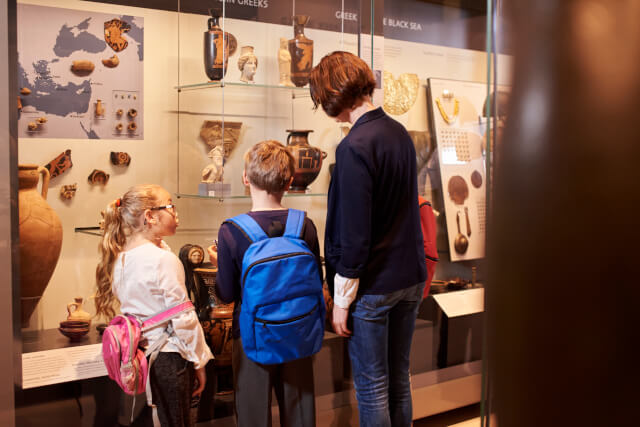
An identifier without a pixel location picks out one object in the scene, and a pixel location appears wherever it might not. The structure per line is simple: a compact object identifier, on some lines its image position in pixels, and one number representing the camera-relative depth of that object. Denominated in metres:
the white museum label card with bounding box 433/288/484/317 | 3.59
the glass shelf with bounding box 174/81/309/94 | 2.86
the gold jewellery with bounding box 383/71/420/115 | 3.37
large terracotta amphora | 2.13
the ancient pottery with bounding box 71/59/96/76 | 2.55
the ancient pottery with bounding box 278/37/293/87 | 3.05
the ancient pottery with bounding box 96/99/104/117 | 2.63
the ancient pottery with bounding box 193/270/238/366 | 2.60
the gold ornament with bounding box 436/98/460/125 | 3.71
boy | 2.11
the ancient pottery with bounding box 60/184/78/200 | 2.53
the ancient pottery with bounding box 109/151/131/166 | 2.68
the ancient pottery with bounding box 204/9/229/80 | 2.83
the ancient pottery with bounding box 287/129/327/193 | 2.92
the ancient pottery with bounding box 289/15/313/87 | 3.05
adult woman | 1.97
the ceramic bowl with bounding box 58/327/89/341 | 2.38
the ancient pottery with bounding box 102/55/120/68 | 2.65
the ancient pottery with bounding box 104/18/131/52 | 2.64
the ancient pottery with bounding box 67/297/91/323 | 2.44
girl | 2.09
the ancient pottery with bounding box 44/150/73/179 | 2.48
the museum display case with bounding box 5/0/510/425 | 2.37
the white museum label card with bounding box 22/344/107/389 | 2.17
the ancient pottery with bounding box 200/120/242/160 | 2.85
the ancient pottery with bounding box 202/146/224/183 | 2.82
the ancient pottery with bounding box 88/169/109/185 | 2.63
